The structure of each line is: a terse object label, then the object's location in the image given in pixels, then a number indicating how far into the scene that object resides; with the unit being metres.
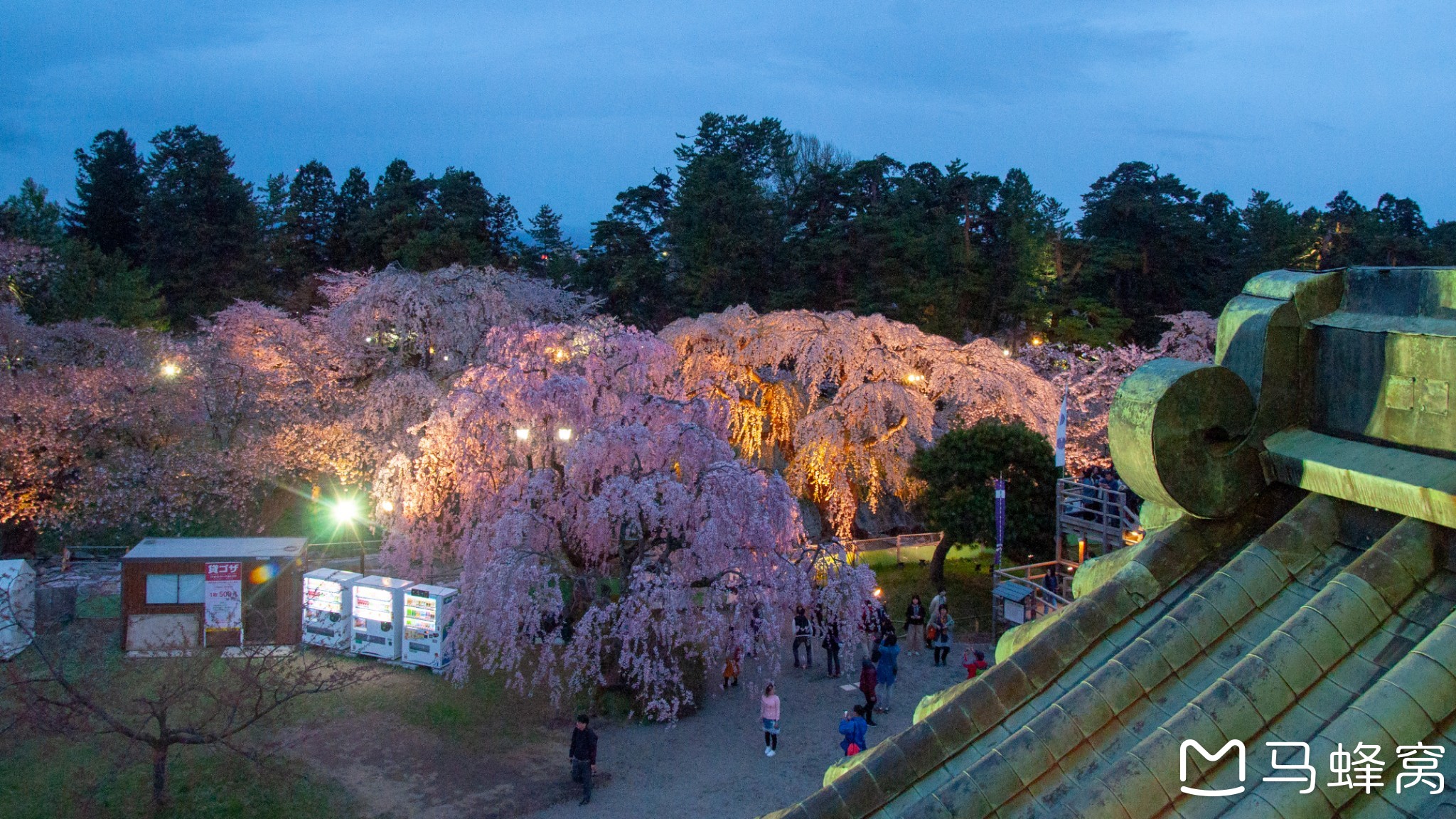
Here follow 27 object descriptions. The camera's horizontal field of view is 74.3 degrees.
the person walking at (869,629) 17.14
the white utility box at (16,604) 16.02
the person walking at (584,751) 12.38
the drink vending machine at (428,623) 16.55
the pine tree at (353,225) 45.25
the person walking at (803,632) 17.23
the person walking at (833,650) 16.78
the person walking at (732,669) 15.80
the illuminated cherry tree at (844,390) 22.98
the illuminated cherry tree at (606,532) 14.16
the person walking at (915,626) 18.47
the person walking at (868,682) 14.81
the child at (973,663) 16.19
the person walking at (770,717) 13.45
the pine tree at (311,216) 47.97
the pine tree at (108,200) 47.00
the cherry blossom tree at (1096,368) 28.17
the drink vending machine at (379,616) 16.83
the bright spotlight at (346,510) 22.98
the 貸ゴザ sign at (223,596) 16.95
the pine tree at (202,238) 42.97
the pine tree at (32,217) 35.25
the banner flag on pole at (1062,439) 18.05
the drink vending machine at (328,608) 17.23
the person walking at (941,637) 17.75
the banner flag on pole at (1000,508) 19.52
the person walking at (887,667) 15.45
